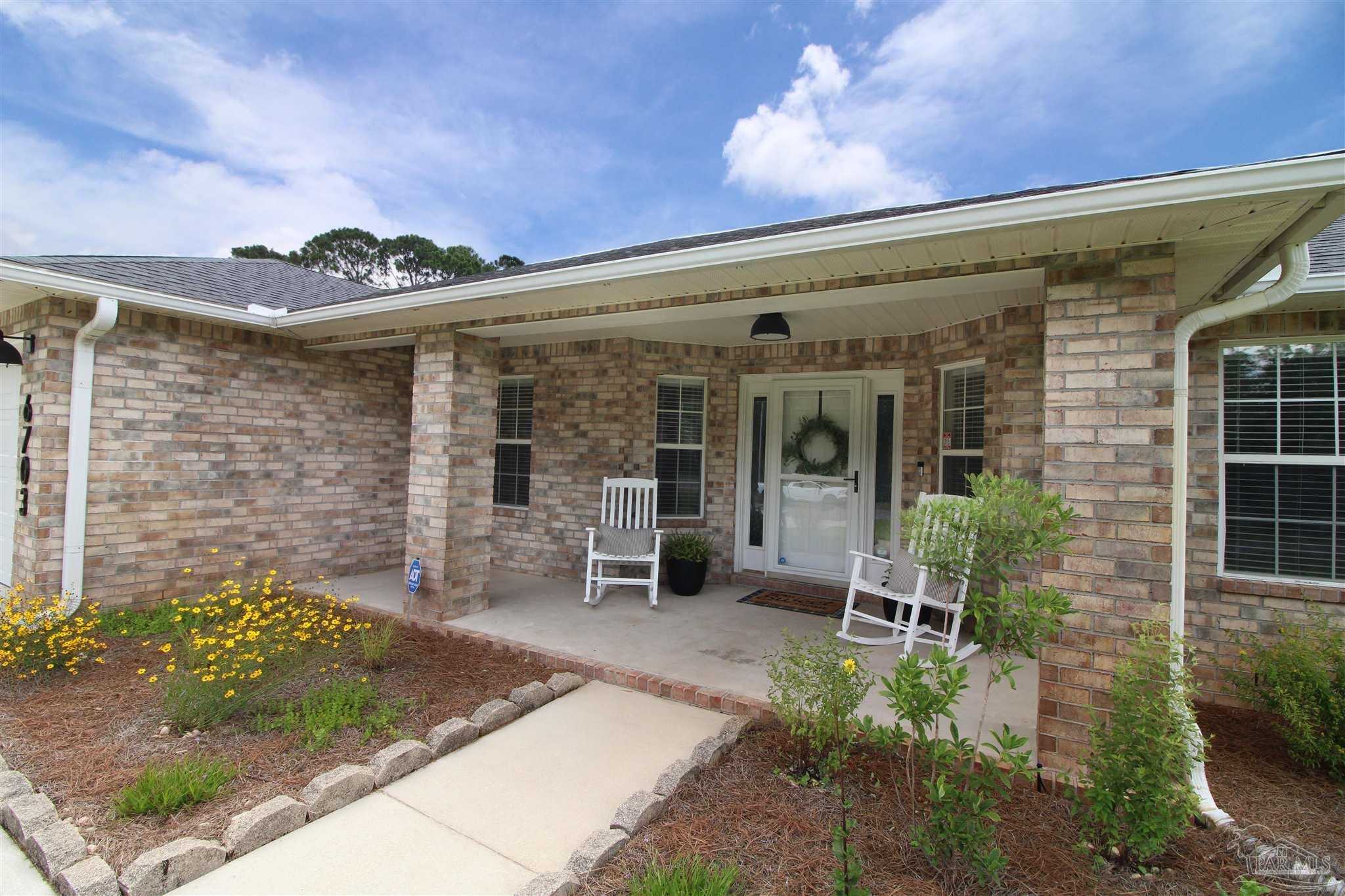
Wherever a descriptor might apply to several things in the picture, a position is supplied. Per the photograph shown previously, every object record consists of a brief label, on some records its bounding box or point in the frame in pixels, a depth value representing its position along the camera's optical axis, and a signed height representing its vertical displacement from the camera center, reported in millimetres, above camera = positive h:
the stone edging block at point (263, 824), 2008 -1303
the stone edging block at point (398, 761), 2488 -1313
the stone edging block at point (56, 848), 1911 -1316
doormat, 5137 -1240
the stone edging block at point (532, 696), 3199 -1302
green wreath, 5676 +176
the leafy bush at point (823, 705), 2355 -994
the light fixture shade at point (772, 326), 4469 +1027
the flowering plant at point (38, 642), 3346 -1147
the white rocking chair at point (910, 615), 3699 -1021
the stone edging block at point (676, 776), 2322 -1266
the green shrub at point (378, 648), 3541 -1164
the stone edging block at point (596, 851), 1882 -1279
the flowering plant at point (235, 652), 2832 -1146
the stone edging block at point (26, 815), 2080 -1324
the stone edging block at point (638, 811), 2107 -1269
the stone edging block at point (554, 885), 1750 -1270
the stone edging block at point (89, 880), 1772 -1310
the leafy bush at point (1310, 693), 2561 -962
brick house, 2381 +432
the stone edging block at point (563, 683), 3410 -1306
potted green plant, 5508 -931
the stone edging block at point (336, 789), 2248 -1305
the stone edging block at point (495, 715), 2953 -1306
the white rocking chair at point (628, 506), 5652 -445
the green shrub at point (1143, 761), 1788 -873
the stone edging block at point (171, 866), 1796 -1300
